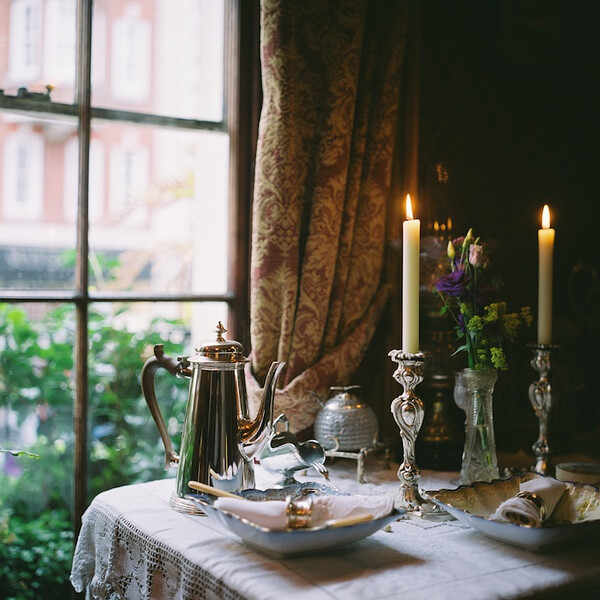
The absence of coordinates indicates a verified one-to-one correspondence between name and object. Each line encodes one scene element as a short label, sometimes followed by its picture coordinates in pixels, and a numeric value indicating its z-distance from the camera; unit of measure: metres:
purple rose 1.23
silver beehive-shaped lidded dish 1.36
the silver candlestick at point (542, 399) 1.35
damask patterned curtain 1.54
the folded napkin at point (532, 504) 0.97
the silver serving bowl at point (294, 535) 0.89
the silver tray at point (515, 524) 0.93
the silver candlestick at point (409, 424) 1.13
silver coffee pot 1.10
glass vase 1.24
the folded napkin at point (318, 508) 0.93
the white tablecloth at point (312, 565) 0.84
